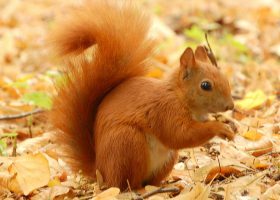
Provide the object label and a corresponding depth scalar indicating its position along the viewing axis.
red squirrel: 4.29
